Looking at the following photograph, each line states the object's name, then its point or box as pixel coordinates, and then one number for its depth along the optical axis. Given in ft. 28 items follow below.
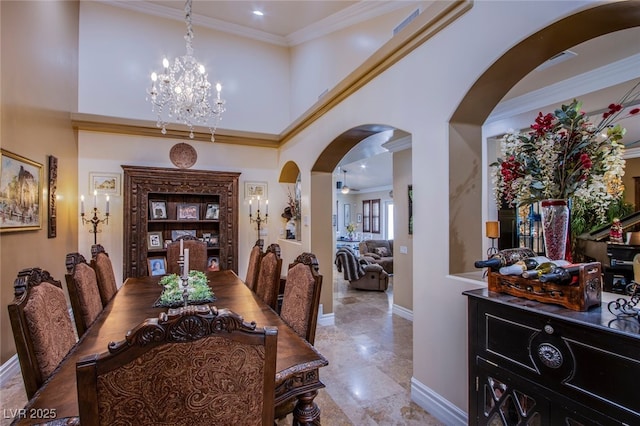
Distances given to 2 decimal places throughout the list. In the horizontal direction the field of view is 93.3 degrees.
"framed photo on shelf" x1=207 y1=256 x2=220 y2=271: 17.22
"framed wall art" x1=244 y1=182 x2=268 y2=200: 18.80
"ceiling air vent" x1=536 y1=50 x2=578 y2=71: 8.41
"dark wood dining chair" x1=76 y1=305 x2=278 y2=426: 2.80
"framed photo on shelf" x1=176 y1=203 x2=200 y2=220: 16.99
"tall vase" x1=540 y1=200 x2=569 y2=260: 5.10
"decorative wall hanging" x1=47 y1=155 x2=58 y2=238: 12.14
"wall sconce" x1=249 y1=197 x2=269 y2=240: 18.80
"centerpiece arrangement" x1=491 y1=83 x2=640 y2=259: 4.77
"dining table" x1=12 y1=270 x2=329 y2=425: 3.67
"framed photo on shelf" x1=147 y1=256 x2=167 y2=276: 15.90
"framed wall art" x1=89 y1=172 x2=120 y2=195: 15.57
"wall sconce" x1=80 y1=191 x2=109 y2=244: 15.08
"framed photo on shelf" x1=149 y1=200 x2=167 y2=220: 16.34
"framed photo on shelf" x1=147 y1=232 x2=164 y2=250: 16.12
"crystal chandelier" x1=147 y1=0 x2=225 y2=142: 11.43
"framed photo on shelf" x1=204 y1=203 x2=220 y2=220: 17.56
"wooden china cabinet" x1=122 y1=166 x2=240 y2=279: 15.34
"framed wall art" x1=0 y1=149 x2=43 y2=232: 8.91
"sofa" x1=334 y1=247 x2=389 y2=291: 20.81
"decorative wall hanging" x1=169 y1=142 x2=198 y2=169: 16.52
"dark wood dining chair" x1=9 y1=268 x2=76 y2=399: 4.39
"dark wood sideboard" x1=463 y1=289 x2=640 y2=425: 3.57
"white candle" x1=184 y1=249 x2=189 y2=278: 7.13
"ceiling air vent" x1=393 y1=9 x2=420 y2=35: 10.36
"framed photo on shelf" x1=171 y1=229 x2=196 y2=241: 16.98
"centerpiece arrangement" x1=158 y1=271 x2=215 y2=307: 7.87
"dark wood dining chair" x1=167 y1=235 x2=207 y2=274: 13.32
